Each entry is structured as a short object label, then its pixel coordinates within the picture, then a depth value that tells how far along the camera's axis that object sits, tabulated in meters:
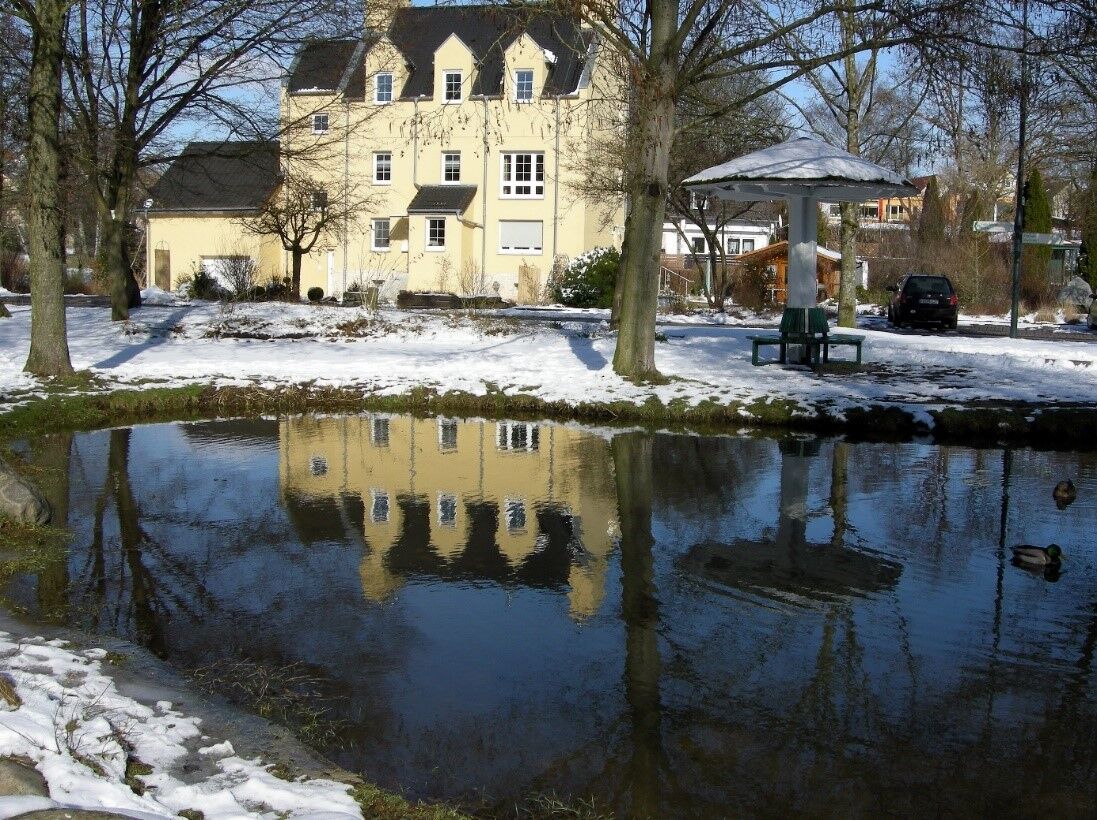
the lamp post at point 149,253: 50.56
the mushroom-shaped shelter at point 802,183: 17.38
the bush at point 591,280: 39.12
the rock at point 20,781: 4.02
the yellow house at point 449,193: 45.94
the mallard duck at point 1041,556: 8.66
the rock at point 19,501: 9.17
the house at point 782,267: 45.06
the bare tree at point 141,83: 21.36
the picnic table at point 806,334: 19.05
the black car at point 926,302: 31.55
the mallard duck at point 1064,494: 10.82
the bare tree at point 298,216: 32.09
